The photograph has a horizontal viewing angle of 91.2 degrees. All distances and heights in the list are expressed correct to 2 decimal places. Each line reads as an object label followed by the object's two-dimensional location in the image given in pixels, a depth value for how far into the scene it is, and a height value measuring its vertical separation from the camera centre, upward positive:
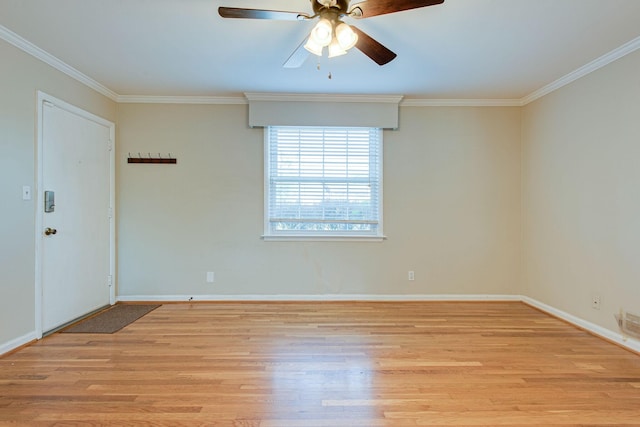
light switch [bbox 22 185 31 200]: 2.52 +0.15
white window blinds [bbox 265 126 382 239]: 3.73 +0.35
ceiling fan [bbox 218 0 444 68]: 1.64 +1.07
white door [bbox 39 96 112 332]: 2.75 -0.03
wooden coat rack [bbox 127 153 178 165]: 3.65 +0.60
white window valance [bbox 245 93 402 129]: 3.60 +1.17
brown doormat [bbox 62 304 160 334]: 2.88 -1.08
